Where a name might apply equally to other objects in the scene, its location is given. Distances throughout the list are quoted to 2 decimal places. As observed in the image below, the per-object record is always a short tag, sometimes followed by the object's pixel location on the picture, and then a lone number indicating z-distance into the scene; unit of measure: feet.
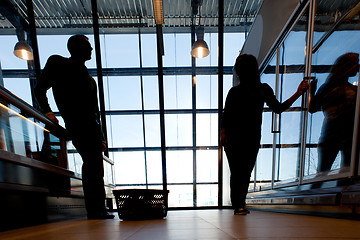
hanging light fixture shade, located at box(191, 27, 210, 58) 15.38
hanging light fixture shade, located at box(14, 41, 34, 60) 14.69
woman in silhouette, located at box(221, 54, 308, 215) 5.86
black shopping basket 5.56
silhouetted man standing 5.77
